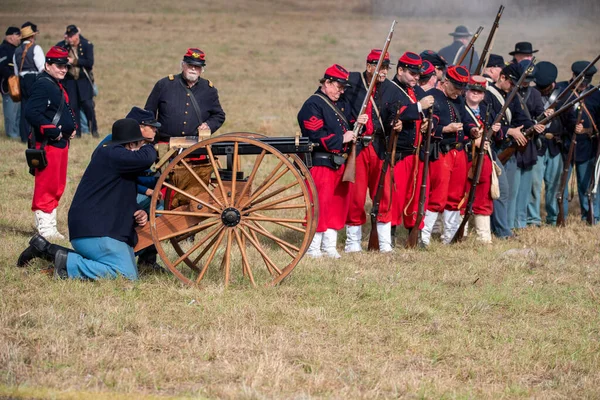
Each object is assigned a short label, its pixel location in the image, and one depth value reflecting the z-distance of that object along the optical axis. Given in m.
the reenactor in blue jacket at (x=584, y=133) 23.59
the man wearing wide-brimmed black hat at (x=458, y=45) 34.06
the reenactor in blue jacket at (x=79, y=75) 31.78
